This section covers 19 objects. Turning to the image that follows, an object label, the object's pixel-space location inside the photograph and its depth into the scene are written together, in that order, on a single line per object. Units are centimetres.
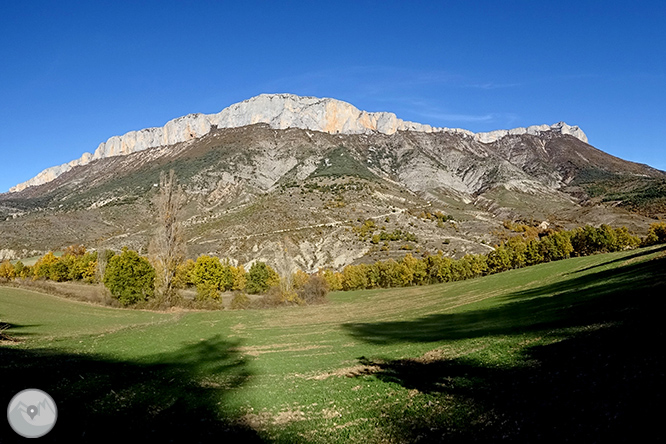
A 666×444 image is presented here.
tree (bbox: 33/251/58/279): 11062
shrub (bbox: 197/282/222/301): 7552
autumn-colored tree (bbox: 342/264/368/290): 11956
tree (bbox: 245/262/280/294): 10750
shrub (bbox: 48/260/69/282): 11082
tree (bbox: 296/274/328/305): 9279
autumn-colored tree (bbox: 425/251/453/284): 11194
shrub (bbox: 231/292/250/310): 8038
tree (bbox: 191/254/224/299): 8574
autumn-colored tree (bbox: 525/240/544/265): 10576
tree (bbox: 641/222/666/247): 9488
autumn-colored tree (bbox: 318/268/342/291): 12025
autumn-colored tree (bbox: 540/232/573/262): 10231
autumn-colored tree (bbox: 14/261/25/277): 11551
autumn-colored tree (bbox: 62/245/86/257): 13068
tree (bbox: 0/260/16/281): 11201
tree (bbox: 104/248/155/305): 6556
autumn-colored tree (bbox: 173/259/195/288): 8580
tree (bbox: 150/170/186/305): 6044
